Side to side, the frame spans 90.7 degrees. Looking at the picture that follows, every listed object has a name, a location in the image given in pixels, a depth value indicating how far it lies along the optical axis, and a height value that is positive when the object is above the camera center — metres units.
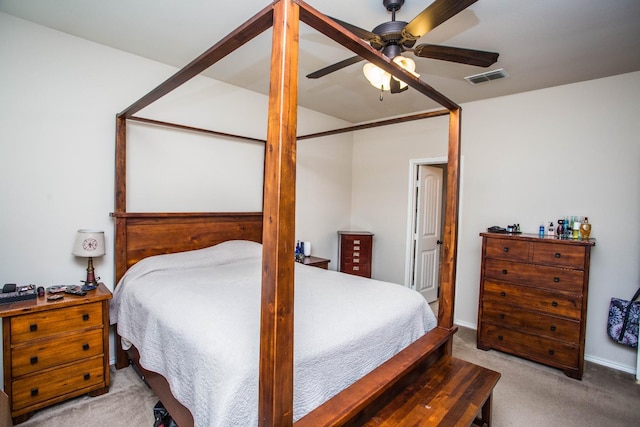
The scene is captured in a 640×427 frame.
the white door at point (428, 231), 4.51 -0.36
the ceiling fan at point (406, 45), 1.54 +0.93
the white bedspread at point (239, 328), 1.31 -0.66
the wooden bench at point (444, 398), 1.44 -0.97
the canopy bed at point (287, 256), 1.00 -0.20
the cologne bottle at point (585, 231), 2.92 -0.18
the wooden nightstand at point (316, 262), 3.75 -0.70
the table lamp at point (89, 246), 2.35 -0.37
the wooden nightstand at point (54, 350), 1.94 -1.01
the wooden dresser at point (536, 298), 2.75 -0.83
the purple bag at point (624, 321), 2.76 -0.96
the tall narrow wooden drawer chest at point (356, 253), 4.52 -0.69
